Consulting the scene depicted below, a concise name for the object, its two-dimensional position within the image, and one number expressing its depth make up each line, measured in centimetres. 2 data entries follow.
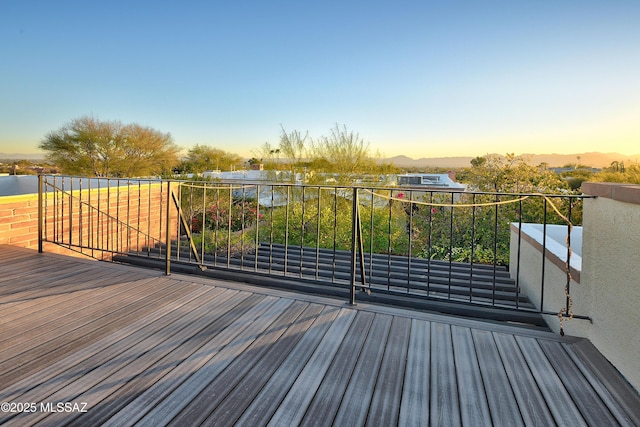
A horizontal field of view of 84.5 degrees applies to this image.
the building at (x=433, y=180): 1468
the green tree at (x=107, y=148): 2091
